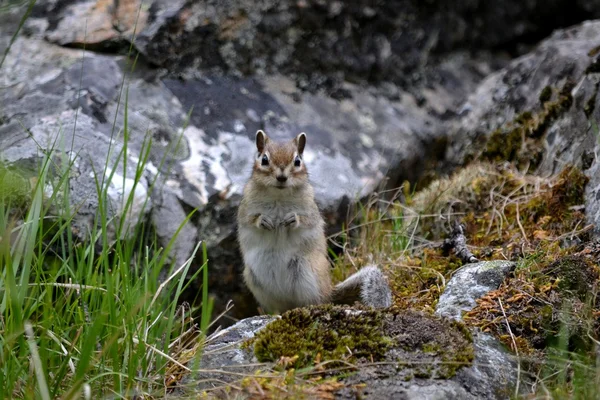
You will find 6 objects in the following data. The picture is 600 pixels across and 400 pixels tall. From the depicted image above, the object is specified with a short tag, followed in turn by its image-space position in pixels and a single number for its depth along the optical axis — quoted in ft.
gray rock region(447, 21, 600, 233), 32.27
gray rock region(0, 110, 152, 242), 30.19
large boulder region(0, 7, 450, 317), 32.71
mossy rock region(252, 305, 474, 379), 21.04
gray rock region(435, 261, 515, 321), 25.14
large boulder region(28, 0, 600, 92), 38.81
